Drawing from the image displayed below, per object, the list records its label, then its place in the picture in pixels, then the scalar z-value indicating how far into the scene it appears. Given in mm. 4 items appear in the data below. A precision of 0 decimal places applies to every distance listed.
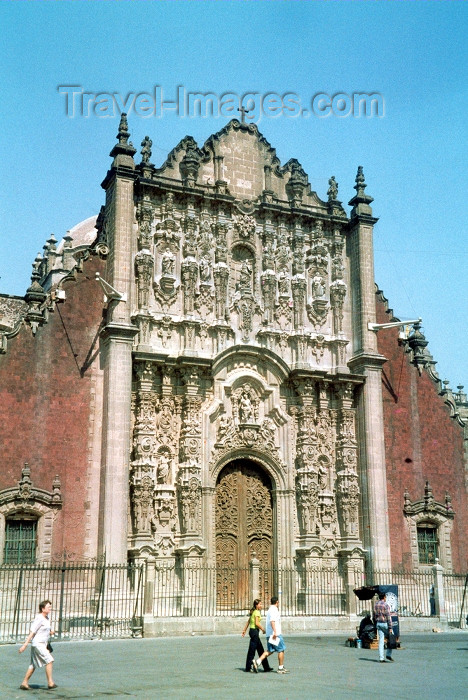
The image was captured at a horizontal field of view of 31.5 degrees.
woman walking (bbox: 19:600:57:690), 11883
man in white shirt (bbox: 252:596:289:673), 13781
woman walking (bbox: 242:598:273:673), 13852
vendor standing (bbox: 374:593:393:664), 15664
